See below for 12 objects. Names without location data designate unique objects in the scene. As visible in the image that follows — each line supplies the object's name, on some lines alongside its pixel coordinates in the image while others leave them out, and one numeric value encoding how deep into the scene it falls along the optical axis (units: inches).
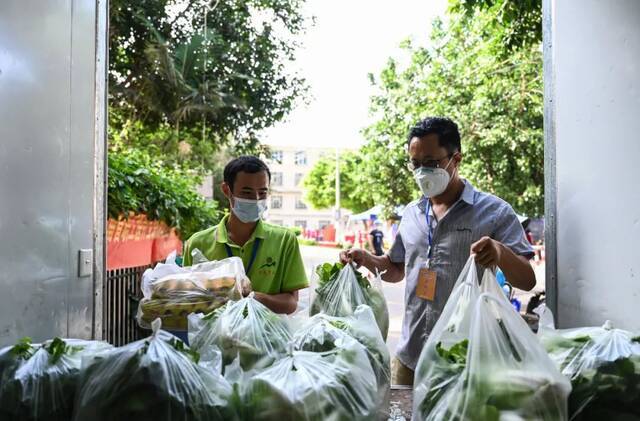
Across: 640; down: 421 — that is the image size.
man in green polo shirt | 102.4
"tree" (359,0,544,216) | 399.5
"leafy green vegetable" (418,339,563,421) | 38.2
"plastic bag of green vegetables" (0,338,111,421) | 41.8
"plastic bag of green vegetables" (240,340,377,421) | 38.8
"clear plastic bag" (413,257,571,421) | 38.4
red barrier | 191.0
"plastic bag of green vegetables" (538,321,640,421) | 42.7
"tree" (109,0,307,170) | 371.2
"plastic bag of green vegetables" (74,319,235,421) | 37.7
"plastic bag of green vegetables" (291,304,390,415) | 49.6
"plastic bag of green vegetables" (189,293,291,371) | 49.4
